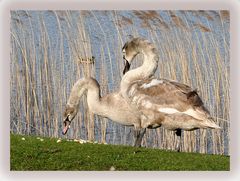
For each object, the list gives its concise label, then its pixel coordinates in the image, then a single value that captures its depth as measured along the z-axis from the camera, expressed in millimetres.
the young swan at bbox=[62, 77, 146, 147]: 12031
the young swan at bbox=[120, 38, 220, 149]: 11336
